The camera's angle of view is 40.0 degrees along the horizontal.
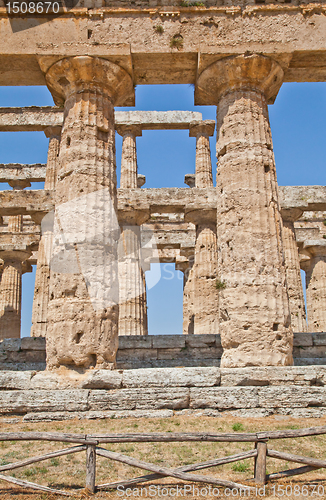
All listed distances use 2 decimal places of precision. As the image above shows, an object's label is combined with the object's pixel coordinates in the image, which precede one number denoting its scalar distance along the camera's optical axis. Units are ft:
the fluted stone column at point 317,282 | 66.69
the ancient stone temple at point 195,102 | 28.37
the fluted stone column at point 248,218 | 28.30
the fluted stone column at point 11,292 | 68.69
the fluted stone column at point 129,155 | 65.62
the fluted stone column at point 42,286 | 56.65
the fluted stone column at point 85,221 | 27.81
